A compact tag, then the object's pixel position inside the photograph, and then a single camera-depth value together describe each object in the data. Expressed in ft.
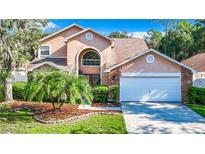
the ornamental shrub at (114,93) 30.04
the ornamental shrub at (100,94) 29.42
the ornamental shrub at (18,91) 28.65
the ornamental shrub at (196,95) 29.12
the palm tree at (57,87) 21.47
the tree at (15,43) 24.91
